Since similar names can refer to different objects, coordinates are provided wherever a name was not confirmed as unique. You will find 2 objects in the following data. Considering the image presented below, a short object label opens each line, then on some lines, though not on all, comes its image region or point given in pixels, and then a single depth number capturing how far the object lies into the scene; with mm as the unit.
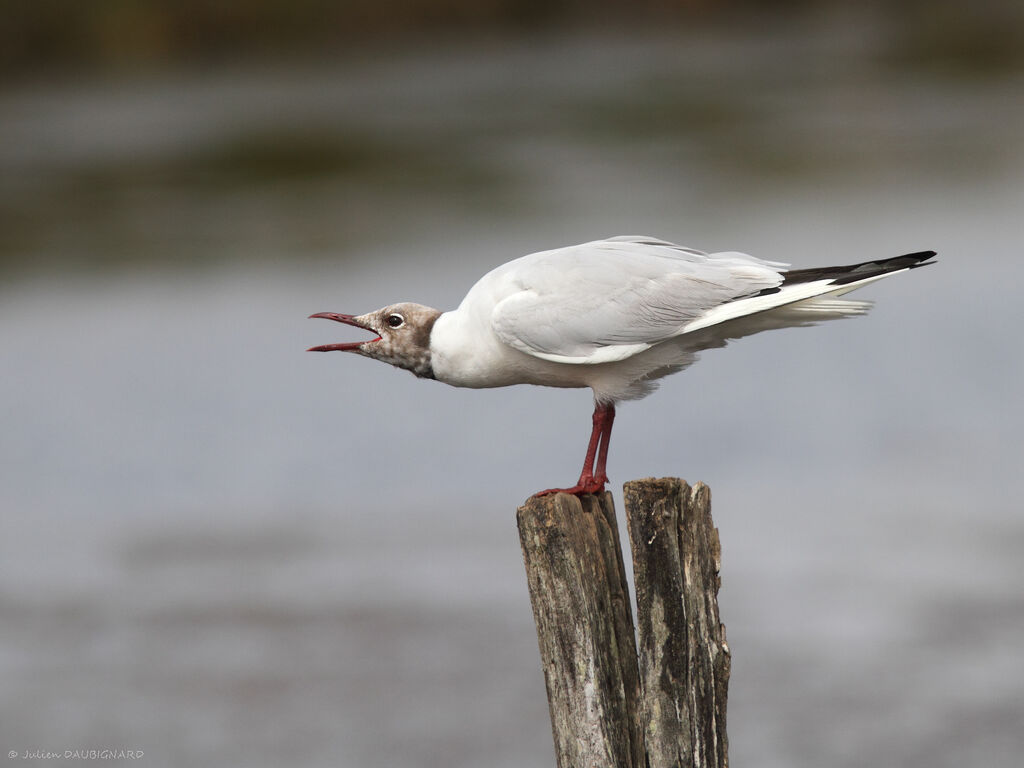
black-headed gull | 11062
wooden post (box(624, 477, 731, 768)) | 9766
